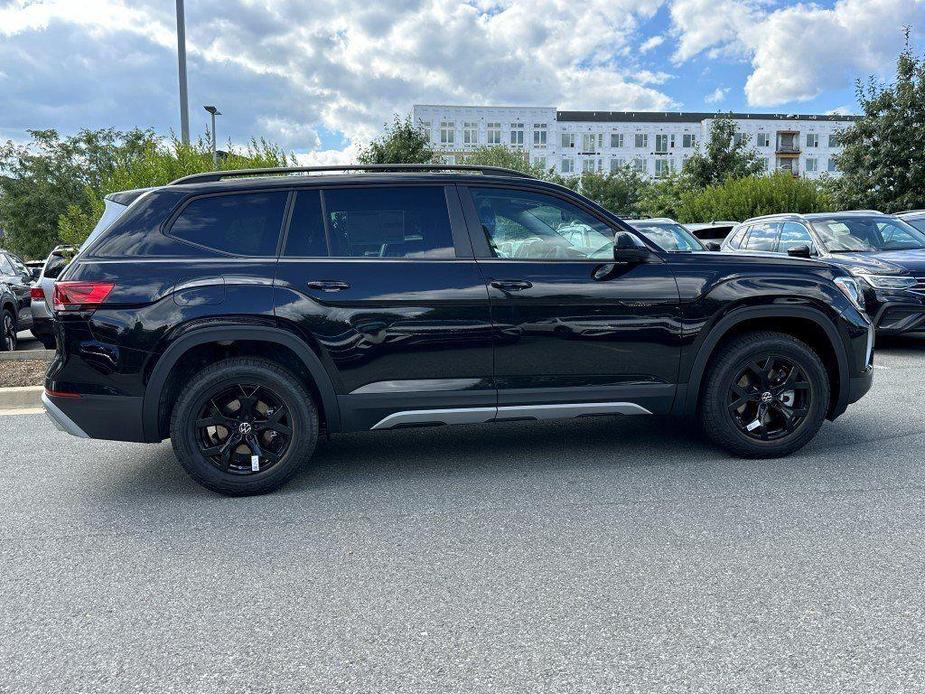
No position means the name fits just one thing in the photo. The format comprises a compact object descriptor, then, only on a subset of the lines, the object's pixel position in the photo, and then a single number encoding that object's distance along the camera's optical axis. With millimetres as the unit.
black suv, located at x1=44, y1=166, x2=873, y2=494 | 3990
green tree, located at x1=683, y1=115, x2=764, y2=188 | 34844
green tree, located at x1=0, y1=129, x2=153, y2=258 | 38250
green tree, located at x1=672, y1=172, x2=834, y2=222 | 29188
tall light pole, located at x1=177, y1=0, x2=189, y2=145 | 12609
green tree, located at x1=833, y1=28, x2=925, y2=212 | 21406
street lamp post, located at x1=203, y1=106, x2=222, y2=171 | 19922
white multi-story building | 73500
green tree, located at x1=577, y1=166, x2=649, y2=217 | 64875
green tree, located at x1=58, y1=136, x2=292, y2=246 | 11023
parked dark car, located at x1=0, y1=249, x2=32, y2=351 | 10281
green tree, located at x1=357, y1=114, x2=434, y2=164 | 30828
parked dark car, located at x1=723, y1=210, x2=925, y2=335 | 8469
